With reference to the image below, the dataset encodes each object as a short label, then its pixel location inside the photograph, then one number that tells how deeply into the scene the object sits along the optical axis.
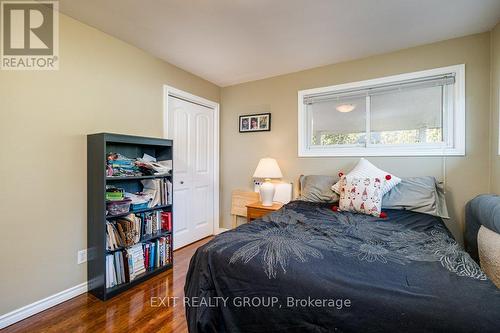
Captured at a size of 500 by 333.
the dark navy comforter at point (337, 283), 0.78
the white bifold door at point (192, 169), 2.93
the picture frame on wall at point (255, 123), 3.21
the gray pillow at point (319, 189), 2.44
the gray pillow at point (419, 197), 2.04
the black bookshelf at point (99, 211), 1.88
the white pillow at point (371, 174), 2.17
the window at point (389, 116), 2.25
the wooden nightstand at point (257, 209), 2.72
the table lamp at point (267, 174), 2.82
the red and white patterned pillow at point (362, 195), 1.97
